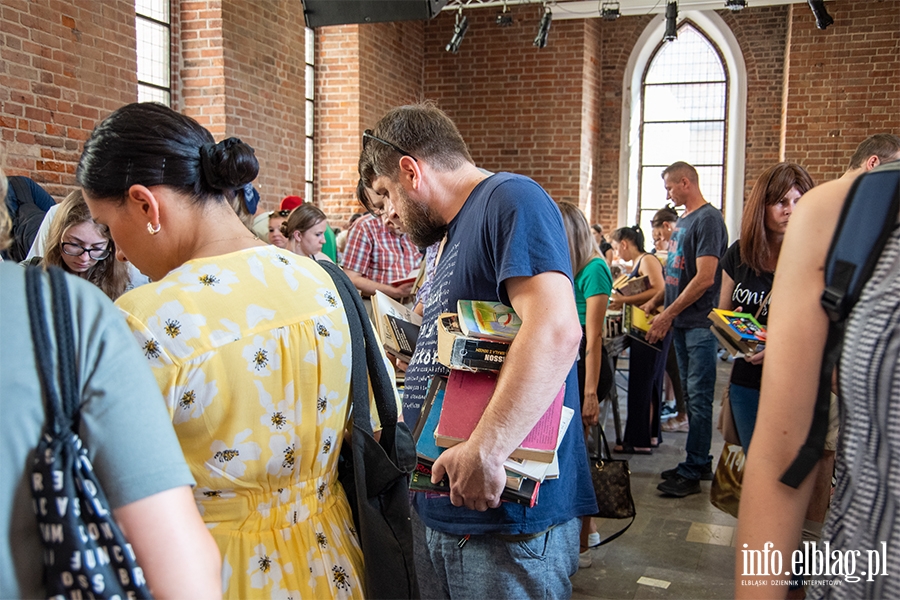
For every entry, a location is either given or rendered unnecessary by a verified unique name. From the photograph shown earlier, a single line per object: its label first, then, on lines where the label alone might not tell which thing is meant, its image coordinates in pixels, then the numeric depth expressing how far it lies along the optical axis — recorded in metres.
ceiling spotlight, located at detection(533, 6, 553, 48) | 8.70
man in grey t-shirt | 4.47
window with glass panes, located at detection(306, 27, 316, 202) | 8.78
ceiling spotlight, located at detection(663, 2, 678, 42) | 8.01
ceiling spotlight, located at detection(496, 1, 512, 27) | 9.11
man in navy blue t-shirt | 1.46
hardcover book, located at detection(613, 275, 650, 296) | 5.97
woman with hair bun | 1.16
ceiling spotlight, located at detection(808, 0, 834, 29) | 7.59
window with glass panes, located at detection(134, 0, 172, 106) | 6.50
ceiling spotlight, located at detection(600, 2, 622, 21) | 8.75
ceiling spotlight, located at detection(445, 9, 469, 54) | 8.66
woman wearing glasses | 2.40
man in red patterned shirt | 4.95
